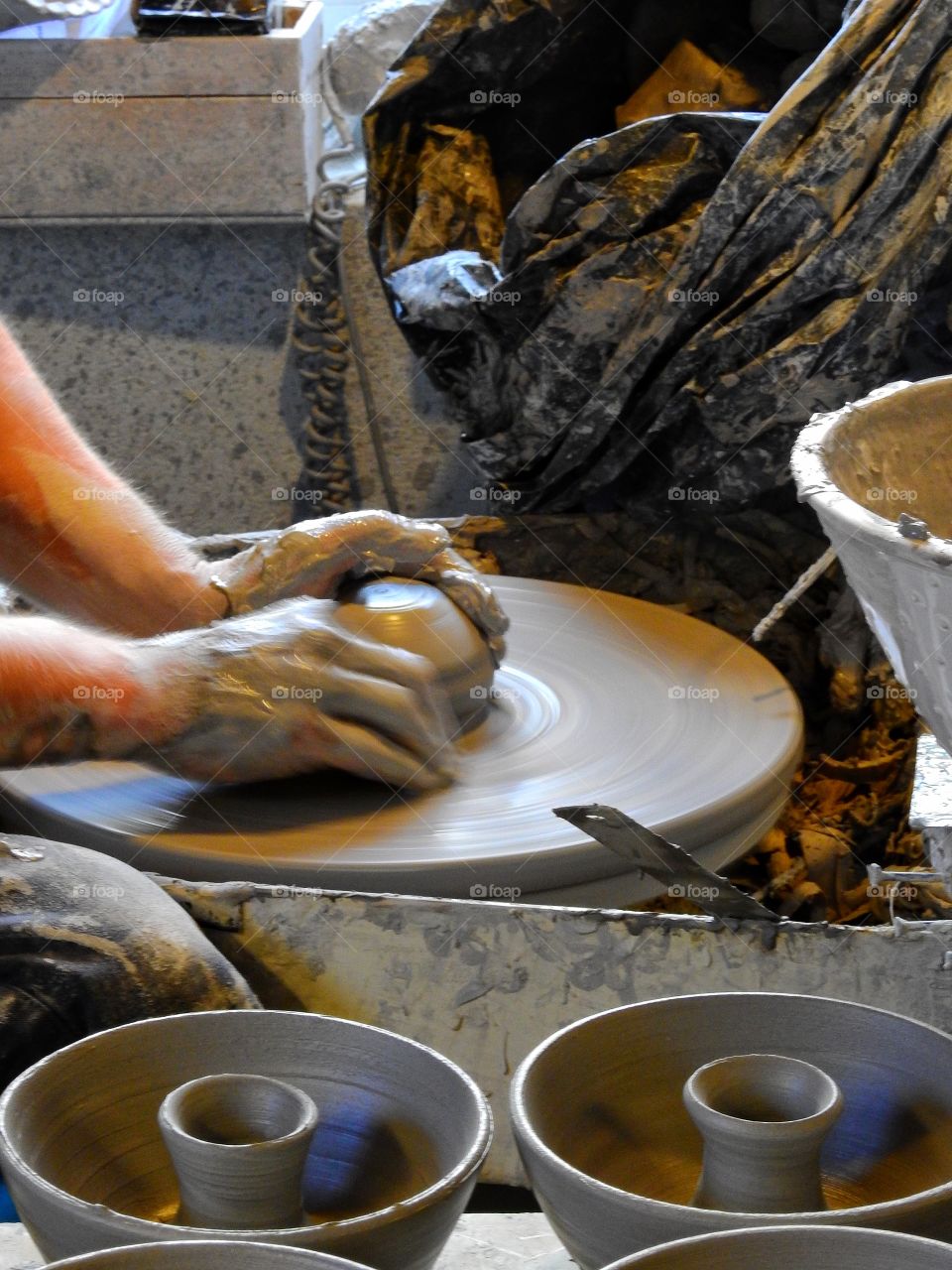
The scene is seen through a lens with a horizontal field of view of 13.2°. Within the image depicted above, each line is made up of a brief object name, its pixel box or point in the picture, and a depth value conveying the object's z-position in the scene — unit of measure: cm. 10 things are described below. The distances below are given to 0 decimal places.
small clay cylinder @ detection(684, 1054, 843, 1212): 161
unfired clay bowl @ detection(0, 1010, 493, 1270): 167
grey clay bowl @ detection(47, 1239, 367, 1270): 156
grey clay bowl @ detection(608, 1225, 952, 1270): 154
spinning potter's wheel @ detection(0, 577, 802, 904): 254
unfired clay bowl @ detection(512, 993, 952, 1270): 169
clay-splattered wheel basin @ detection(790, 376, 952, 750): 177
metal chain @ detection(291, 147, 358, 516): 570
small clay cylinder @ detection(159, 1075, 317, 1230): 162
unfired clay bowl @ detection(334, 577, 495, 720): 291
